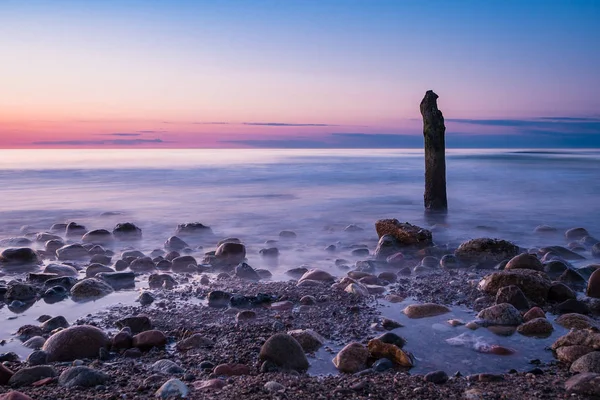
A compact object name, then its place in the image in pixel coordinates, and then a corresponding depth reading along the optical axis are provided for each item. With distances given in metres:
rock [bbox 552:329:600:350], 3.54
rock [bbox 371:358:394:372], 3.43
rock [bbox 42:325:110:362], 3.66
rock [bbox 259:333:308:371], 3.47
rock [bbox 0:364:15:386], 3.20
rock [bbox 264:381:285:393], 2.98
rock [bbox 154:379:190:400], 2.96
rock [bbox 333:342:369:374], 3.46
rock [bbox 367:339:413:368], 3.52
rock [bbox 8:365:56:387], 3.19
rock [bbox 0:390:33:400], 2.73
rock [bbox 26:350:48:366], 3.58
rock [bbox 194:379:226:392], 3.07
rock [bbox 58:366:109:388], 3.15
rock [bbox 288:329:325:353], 3.82
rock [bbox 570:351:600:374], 3.23
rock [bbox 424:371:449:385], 3.19
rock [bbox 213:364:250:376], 3.36
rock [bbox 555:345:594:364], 3.50
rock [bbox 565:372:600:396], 2.89
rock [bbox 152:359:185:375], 3.40
